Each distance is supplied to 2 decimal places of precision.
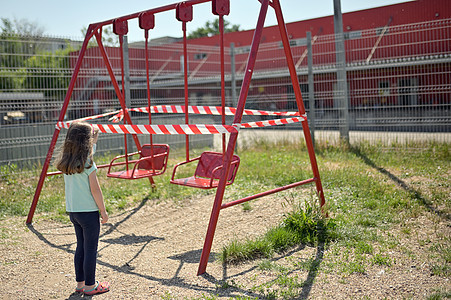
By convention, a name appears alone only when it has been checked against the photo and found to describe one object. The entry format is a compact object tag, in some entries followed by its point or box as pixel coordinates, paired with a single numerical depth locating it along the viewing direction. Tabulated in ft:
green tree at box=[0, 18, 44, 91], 27.37
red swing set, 13.12
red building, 31.91
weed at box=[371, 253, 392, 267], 12.87
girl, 11.65
